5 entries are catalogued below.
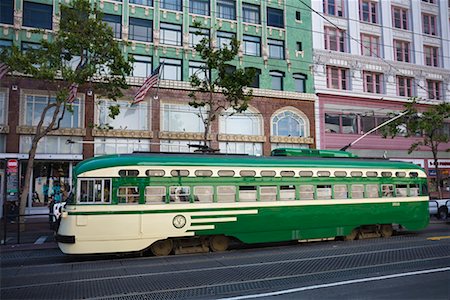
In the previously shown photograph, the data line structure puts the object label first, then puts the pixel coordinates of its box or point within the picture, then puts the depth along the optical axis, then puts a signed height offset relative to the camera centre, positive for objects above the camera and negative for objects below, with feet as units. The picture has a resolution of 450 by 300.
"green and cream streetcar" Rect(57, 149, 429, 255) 36.24 -1.96
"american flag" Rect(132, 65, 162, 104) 68.08 +17.89
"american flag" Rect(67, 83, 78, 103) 60.98 +14.80
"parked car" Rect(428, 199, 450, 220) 71.82 -5.18
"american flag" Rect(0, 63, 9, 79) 55.72 +16.86
